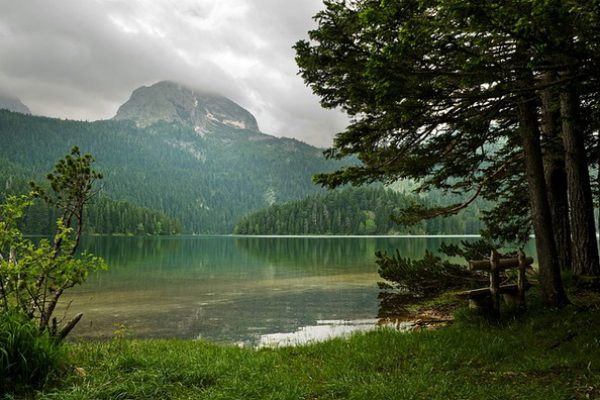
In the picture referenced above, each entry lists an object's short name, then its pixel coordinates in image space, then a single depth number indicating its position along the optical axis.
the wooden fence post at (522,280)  11.97
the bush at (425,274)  14.87
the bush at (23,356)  7.09
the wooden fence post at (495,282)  11.23
